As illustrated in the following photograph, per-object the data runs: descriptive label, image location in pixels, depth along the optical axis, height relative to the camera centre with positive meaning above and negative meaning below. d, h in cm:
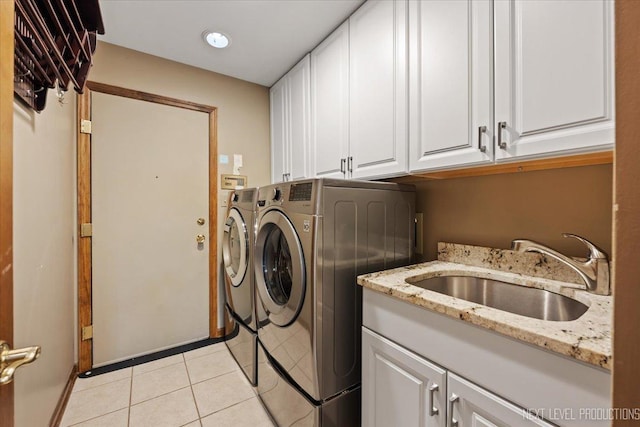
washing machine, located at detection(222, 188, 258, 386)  186 -52
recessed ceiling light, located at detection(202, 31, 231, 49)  193 +127
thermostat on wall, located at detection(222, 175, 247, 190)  253 +29
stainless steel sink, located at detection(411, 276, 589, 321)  108 -38
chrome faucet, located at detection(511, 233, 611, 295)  99 -21
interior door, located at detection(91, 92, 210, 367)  206 -12
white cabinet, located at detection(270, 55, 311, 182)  213 +76
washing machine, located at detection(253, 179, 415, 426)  122 -35
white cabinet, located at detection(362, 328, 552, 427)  77 -61
